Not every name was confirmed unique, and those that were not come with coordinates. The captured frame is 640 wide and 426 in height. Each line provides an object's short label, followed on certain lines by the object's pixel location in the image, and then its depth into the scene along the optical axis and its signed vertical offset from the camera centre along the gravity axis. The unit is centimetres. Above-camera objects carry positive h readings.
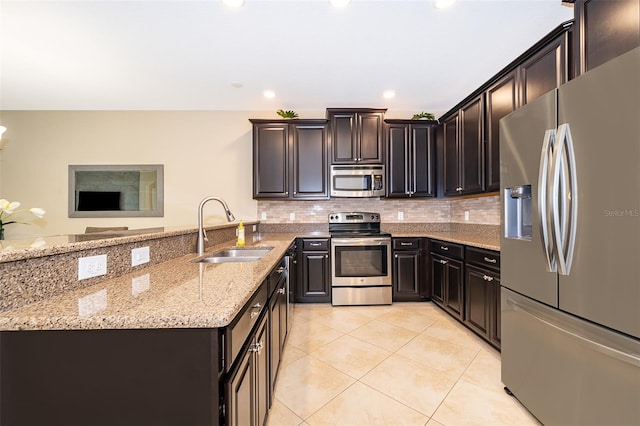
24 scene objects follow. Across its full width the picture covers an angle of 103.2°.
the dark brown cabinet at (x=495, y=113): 215 +90
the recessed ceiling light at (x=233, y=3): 182 +153
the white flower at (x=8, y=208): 142 +4
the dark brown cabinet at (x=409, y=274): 320 -77
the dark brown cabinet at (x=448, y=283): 258 -78
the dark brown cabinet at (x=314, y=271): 319 -72
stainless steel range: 315 -69
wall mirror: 383 +38
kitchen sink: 186 -31
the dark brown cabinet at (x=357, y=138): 344 +103
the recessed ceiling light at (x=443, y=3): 183 +153
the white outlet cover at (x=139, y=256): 122 -20
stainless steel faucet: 179 -11
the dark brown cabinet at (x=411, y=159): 348 +75
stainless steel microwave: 343 +44
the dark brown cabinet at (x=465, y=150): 260 +72
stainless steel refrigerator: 96 -17
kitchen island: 67 -40
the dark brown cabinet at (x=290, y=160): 344 +74
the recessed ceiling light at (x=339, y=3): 180 +151
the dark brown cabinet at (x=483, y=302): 205 -78
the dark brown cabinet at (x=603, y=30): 121 +96
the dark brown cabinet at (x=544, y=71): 169 +103
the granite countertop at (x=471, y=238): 221 -27
